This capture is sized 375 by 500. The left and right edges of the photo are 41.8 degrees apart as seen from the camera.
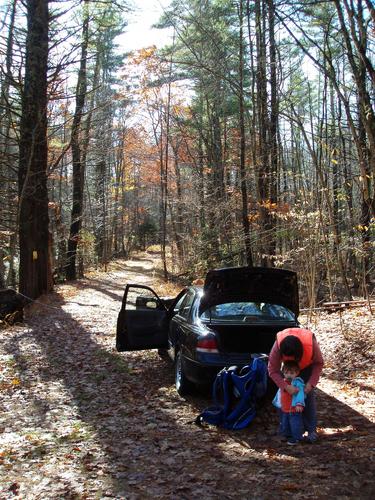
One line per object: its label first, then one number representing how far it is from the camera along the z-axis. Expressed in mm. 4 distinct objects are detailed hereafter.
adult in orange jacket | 4773
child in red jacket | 4781
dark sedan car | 5906
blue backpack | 5309
